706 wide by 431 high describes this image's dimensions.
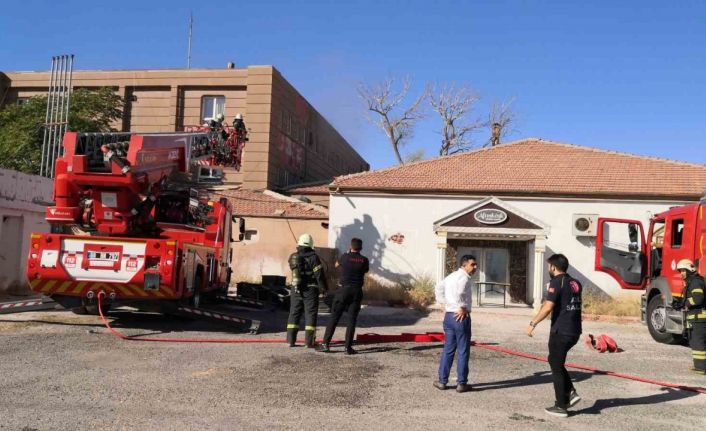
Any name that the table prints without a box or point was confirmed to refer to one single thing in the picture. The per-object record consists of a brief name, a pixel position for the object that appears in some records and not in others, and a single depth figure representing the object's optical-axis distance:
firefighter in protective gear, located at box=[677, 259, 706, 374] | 8.55
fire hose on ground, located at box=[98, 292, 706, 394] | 8.21
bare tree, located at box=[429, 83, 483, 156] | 44.19
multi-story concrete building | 26.97
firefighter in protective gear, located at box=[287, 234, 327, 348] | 9.23
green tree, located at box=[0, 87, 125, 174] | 25.47
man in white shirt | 6.86
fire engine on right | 10.98
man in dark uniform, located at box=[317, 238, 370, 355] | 9.10
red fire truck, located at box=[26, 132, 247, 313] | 9.77
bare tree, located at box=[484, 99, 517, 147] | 31.27
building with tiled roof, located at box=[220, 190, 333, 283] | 23.48
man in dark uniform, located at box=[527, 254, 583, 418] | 6.08
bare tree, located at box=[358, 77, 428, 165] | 43.84
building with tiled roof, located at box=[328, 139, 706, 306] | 20.00
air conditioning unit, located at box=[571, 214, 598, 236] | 20.03
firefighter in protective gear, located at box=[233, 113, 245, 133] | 13.77
